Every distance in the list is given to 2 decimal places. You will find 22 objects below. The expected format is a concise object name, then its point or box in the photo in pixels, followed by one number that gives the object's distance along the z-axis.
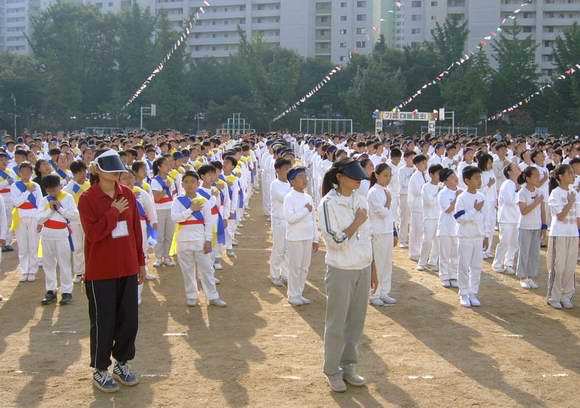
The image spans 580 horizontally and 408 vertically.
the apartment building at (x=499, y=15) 65.31
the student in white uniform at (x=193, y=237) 7.96
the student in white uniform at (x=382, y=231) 8.27
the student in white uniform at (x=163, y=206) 10.16
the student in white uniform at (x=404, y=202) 12.37
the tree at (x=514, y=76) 44.38
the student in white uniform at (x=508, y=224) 9.81
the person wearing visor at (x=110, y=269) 5.47
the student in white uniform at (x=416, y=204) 10.89
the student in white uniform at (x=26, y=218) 9.44
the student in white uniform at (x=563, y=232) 7.96
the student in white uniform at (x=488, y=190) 10.80
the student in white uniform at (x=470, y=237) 8.28
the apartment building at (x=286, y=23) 75.50
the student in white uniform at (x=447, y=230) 9.00
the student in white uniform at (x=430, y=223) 10.16
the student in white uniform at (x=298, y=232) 8.12
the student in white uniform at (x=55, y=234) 8.17
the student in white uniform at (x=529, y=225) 8.84
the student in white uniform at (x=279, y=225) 9.07
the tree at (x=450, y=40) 49.84
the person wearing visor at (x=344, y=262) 5.48
